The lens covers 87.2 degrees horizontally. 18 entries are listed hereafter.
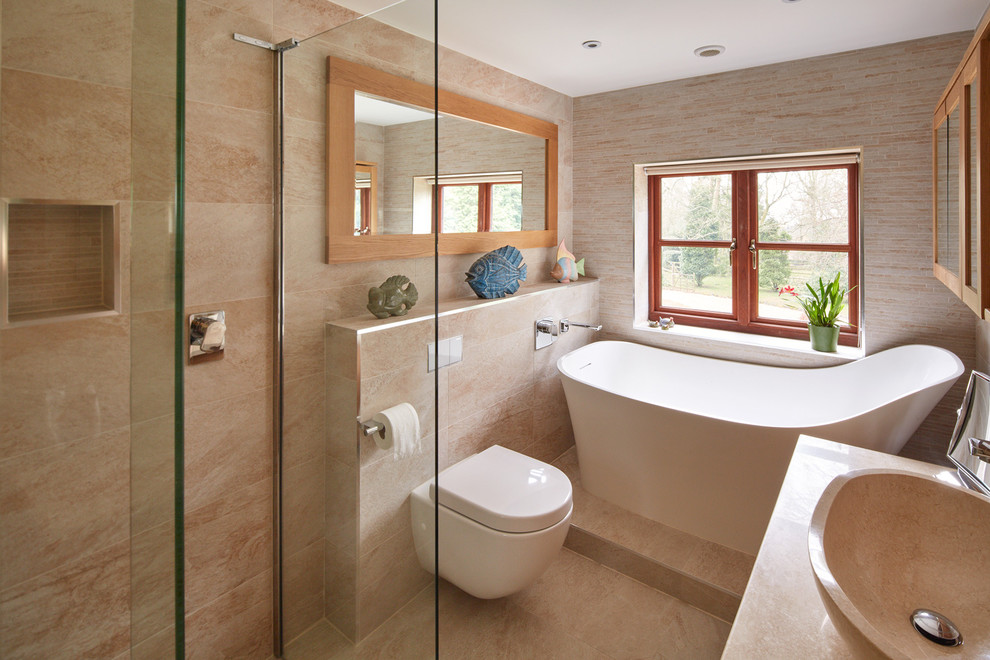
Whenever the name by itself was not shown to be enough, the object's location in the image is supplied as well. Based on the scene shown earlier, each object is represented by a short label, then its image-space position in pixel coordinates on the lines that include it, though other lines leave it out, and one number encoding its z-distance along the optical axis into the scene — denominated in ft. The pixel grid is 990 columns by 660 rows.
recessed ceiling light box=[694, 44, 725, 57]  8.87
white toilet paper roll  4.62
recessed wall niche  2.04
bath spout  10.91
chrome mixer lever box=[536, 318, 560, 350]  10.23
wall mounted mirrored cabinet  4.23
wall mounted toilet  6.39
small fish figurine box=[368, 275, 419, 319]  4.76
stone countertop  2.81
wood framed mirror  4.60
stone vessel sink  3.14
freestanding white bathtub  7.45
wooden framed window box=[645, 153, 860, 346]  10.16
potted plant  9.71
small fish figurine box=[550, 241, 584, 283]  11.41
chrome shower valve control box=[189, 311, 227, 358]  5.18
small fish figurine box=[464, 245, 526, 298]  8.97
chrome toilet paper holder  4.71
